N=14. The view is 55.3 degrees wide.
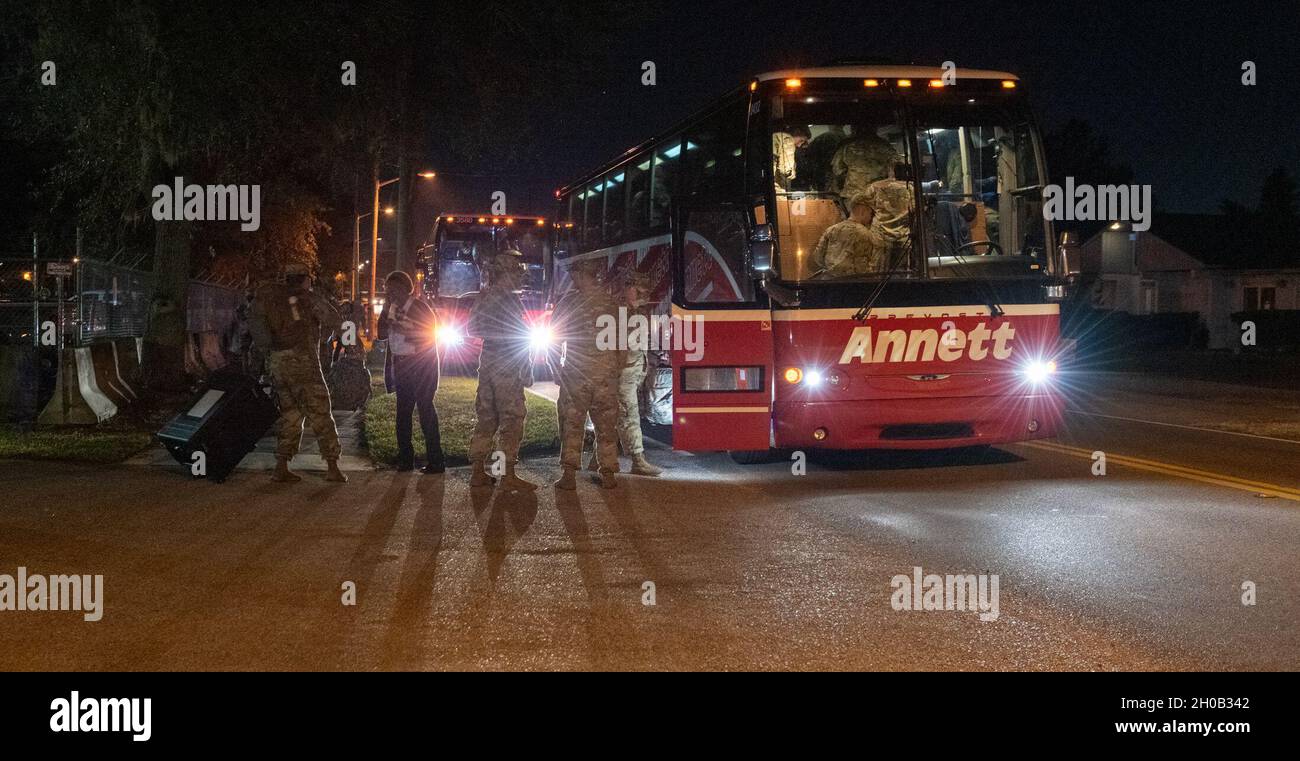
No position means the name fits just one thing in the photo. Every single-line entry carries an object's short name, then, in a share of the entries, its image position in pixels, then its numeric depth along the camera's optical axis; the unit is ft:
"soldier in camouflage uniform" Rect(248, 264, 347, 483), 35.99
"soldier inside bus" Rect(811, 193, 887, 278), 36.09
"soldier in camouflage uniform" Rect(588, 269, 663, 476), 38.09
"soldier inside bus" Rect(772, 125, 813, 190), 36.42
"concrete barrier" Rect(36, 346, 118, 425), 49.65
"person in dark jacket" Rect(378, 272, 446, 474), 38.04
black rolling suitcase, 36.68
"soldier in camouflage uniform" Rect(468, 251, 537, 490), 34.53
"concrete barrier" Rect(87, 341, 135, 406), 53.36
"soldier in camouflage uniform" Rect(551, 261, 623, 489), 35.40
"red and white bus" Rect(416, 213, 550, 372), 101.14
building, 163.63
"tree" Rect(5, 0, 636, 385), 53.31
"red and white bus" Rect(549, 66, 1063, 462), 35.94
